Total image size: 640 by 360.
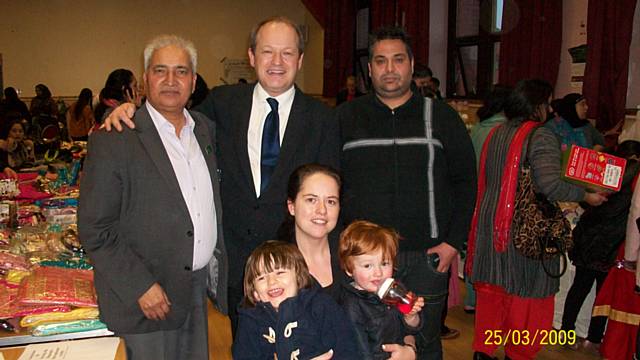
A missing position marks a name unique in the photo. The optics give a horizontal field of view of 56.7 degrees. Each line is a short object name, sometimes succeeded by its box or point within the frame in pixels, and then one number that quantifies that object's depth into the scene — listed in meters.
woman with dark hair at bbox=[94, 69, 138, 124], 3.86
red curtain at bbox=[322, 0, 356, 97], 11.41
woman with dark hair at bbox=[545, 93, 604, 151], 4.73
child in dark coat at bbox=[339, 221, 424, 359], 1.88
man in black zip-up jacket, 2.32
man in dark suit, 2.08
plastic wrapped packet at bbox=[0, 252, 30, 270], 2.46
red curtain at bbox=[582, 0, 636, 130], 5.06
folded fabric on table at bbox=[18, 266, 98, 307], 2.07
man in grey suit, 1.89
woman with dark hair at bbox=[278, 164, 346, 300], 1.90
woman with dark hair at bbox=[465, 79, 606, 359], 3.00
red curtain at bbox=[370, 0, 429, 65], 8.33
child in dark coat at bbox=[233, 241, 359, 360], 1.69
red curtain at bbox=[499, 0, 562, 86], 5.88
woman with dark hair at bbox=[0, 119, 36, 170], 5.11
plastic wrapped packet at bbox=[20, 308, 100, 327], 1.96
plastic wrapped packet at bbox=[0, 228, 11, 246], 2.87
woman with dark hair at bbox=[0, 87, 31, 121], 8.70
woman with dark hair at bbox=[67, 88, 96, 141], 8.62
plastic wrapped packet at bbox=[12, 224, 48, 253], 2.80
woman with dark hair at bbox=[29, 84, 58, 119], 9.84
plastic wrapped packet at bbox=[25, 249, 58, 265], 2.59
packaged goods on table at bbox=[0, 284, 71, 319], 2.00
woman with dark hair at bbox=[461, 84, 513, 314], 3.66
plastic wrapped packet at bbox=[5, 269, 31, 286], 2.31
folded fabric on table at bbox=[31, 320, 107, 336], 1.94
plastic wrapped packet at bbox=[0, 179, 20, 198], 3.59
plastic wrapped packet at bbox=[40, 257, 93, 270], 2.49
